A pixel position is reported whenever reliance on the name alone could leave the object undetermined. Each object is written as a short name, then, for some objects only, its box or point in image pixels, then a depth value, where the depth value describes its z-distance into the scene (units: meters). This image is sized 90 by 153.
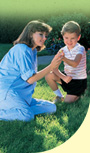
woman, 2.34
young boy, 2.64
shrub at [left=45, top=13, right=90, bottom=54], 5.11
